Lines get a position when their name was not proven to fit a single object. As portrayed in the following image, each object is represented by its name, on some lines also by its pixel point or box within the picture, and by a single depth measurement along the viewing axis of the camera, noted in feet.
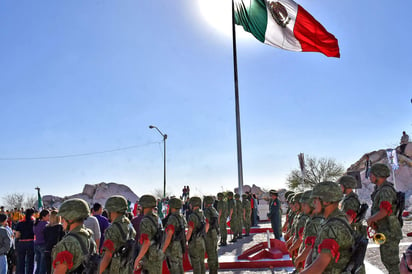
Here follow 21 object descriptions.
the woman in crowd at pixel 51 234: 22.49
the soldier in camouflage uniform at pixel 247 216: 52.02
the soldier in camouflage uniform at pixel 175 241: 19.90
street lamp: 85.56
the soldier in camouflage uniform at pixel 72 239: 11.27
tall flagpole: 42.22
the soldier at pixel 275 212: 41.24
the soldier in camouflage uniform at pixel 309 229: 13.30
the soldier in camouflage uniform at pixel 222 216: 43.65
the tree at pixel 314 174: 153.79
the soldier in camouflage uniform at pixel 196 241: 22.71
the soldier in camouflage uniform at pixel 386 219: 17.60
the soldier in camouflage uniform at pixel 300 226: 16.21
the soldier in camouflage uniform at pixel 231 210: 46.34
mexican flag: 42.14
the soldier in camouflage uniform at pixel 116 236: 14.70
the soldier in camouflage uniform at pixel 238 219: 47.65
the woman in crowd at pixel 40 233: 24.43
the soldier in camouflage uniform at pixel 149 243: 17.26
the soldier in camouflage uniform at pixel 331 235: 9.62
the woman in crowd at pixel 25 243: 25.89
